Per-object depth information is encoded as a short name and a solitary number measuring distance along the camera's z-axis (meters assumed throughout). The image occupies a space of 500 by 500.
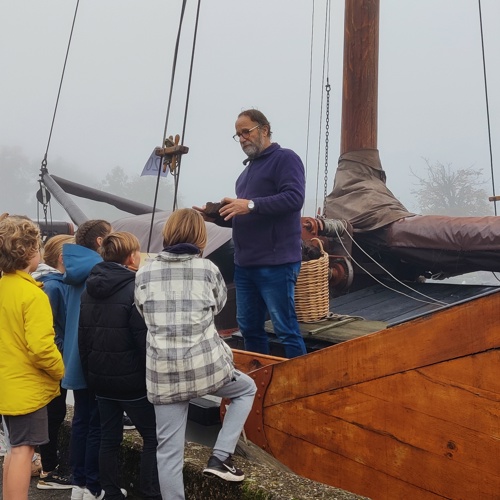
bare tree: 64.38
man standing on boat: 3.41
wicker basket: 4.19
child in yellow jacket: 2.54
